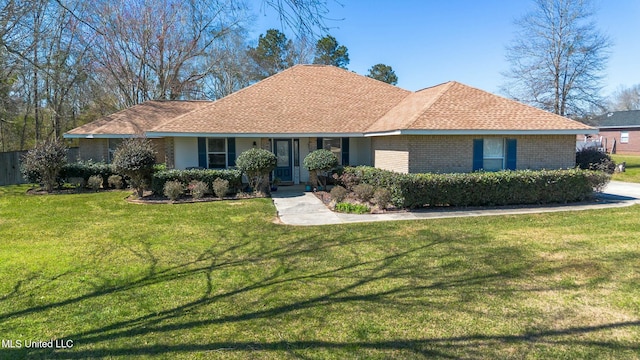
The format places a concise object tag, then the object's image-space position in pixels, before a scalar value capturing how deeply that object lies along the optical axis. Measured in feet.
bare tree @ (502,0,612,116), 90.94
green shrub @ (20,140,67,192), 52.60
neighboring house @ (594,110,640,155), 124.25
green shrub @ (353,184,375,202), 41.45
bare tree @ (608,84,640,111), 192.13
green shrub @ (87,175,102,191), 55.36
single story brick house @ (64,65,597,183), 44.62
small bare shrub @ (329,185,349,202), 41.83
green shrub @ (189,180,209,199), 45.84
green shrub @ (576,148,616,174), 58.03
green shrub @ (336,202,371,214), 37.70
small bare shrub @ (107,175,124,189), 56.95
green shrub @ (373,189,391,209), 37.81
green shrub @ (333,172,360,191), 48.39
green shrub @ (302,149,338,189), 50.14
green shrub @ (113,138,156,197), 45.70
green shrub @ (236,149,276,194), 47.21
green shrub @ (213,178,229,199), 46.01
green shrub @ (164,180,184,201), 44.21
